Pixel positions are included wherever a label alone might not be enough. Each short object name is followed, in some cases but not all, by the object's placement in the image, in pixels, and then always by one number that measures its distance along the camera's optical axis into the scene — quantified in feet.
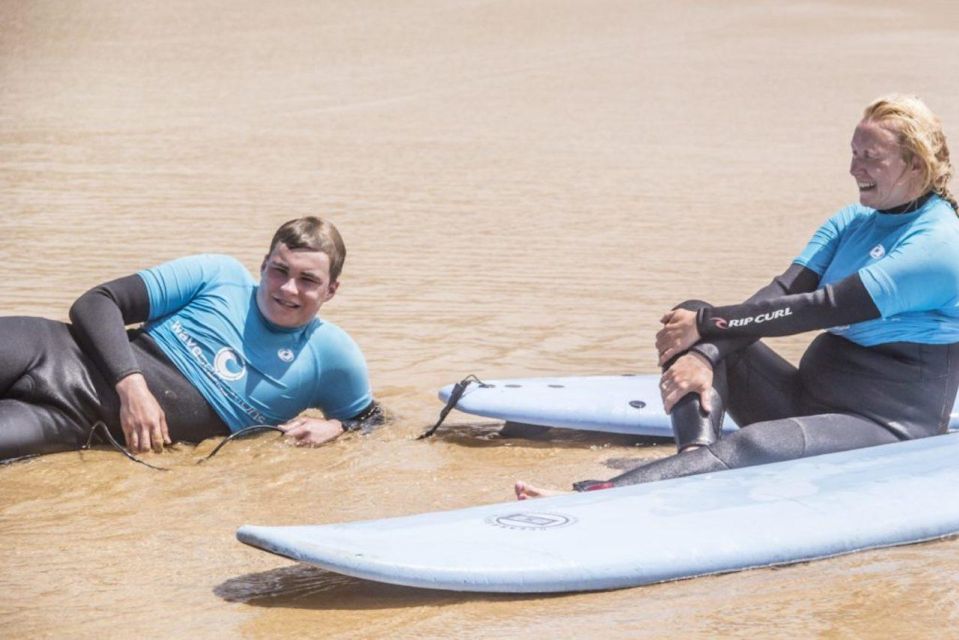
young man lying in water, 30.91
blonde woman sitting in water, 27.20
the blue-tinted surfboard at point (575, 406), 35.14
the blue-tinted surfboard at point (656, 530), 22.06
